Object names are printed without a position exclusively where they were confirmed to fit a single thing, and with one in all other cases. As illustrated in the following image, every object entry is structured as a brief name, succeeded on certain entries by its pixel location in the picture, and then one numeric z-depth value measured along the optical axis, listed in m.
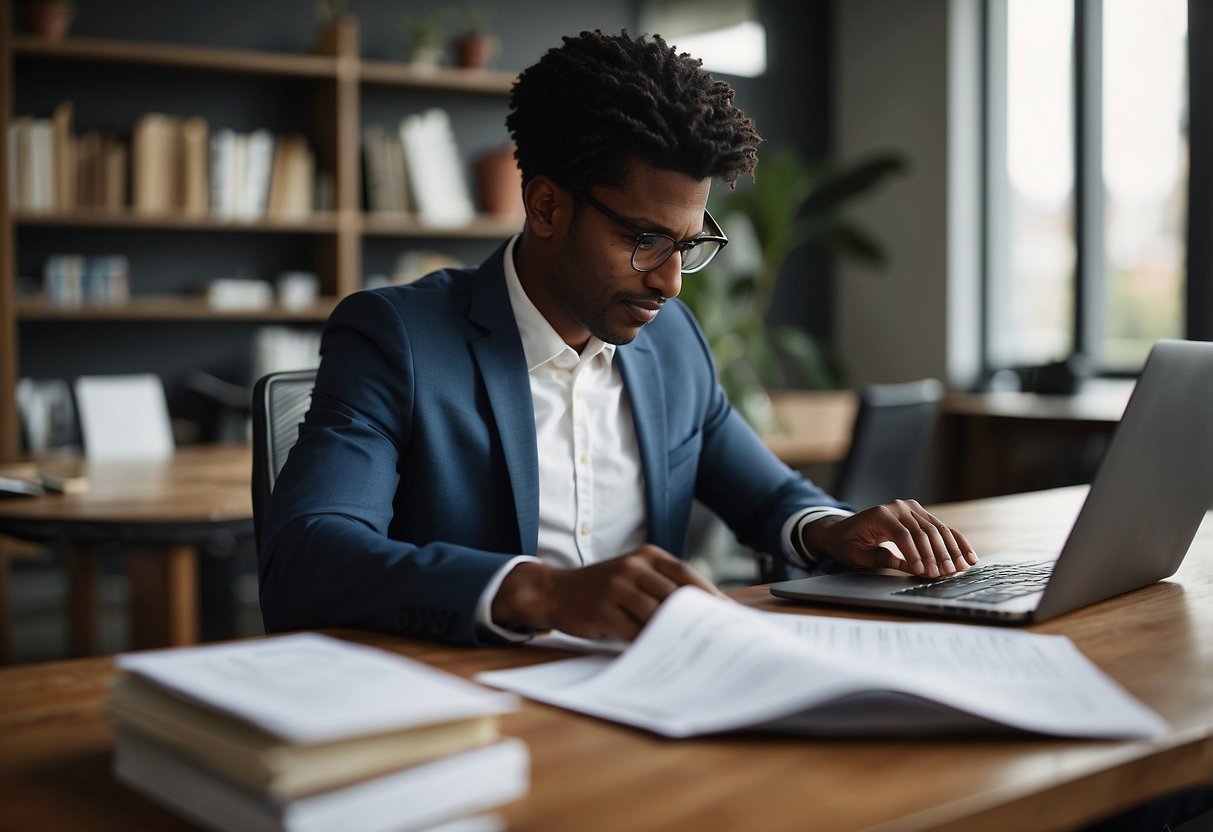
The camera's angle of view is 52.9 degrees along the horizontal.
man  1.19
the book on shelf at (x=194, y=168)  4.39
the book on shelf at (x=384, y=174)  4.76
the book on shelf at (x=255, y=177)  4.51
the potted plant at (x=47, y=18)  4.17
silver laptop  1.02
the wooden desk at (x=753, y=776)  0.64
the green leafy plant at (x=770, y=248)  5.04
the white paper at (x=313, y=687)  0.58
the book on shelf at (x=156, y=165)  4.34
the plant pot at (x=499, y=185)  4.95
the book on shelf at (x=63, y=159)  4.22
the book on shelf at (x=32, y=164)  4.16
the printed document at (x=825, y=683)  0.74
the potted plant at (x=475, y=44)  4.88
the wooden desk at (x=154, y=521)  2.04
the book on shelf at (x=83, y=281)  4.32
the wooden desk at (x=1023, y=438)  4.12
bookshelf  4.16
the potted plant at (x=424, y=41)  4.78
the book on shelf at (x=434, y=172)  4.80
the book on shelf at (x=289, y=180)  4.60
